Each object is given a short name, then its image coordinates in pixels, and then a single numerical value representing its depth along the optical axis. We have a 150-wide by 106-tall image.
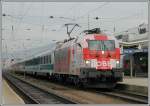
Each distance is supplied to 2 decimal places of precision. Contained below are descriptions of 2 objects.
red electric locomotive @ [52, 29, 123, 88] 24.83
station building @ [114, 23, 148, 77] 40.72
